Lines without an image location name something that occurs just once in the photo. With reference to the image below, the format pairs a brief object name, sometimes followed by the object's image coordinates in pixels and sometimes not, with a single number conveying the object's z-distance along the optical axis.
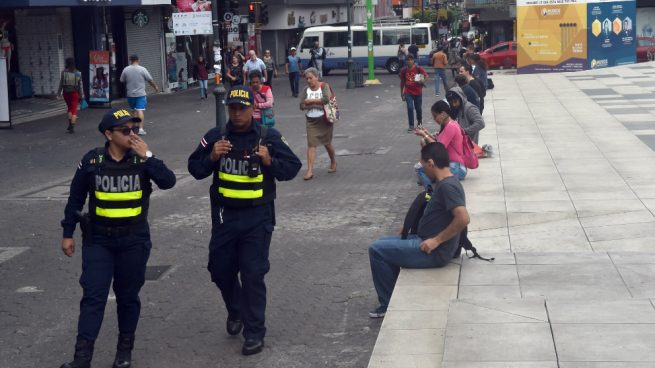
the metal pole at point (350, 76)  38.25
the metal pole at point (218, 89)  18.00
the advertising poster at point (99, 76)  29.61
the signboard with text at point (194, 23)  21.45
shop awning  26.80
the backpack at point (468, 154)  12.61
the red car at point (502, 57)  48.19
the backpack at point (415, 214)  8.56
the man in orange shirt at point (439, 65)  32.19
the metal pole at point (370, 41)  40.94
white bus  48.56
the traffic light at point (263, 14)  46.19
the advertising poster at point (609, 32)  41.12
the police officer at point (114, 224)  6.94
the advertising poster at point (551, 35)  40.47
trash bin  38.16
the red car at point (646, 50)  45.94
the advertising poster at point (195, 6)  22.00
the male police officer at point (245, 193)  7.35
